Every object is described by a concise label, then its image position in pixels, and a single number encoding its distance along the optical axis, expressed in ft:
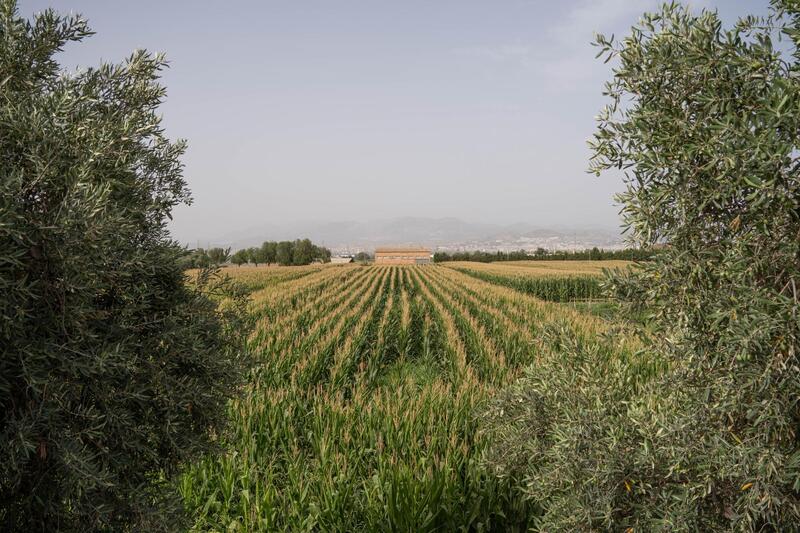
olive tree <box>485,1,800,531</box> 6.99
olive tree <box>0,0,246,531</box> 6.42
